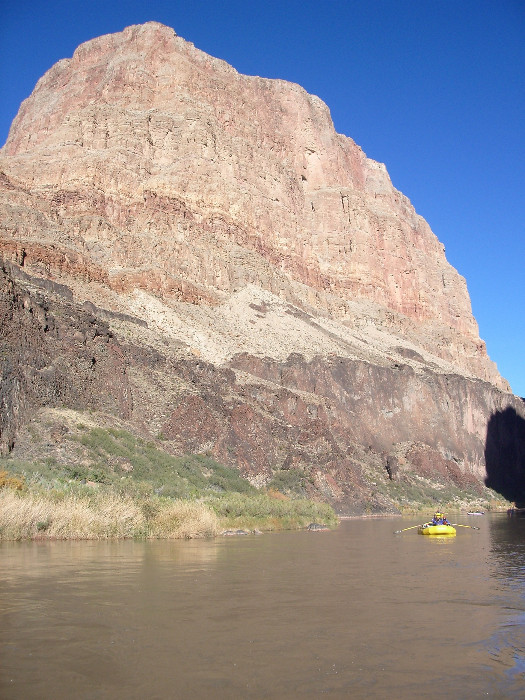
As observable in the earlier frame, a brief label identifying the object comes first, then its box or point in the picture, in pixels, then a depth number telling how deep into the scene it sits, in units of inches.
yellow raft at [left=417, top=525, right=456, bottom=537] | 1410.6
